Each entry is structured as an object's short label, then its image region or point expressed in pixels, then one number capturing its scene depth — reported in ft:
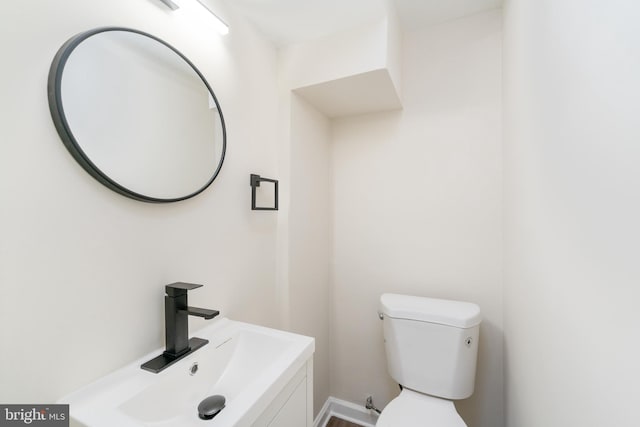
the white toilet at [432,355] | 4.19
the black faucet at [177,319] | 2.72
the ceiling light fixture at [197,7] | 2.99
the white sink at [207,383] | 2.05
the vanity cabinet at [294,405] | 2.39
